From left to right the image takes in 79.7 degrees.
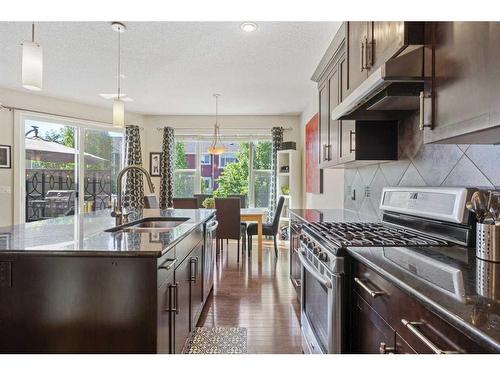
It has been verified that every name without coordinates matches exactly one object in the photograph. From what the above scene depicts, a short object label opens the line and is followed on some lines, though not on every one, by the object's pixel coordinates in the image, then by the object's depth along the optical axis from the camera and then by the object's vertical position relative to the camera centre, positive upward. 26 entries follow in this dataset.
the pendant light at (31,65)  1.77 +0.71
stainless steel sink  2.30 -0.29
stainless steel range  1.33 -0.25
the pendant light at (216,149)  4.84 +0.61
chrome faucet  2.18 -0.13
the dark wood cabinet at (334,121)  2.45 +0.60
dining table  4.29 -0.46
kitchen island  1.21 -0.47
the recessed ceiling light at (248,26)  2.55 +1.39
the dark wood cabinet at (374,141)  2.14 +0.33
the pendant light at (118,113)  2.91 +0.71
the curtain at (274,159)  5.99 +0.55
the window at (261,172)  6.36 +0.31
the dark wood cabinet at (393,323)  0.68 -0.37
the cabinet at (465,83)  0.88 +0.35
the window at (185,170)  6.38 +0.35
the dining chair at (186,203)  4.78 -0.27
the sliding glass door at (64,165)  4.82 +0.35
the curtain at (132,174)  5.77 +0.23
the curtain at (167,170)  6.02 +0.32
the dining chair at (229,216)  4.26 -0.42
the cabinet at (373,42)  1.23 +0.73
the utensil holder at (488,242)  1.04 -0.19
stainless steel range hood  1.25 +0.49
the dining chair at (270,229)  4.55 -0.64
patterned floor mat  2.01 -1.11
